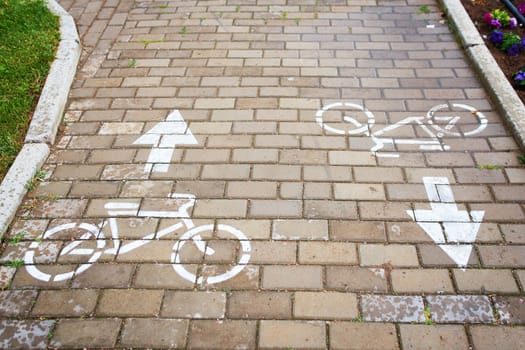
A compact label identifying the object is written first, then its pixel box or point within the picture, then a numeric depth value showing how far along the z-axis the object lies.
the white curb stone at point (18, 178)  2.85
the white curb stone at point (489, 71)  3.38
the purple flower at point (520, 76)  3.74
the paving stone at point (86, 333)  2.25
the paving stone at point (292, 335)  2.22
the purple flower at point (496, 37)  4.28
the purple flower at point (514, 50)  4.14
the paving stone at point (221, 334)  2.22
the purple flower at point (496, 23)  4.49
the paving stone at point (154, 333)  2.24
